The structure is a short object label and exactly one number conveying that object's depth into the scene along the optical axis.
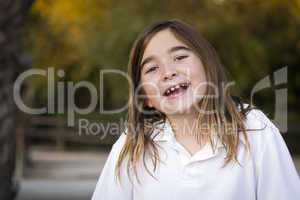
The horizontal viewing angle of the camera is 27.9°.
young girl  1.89
